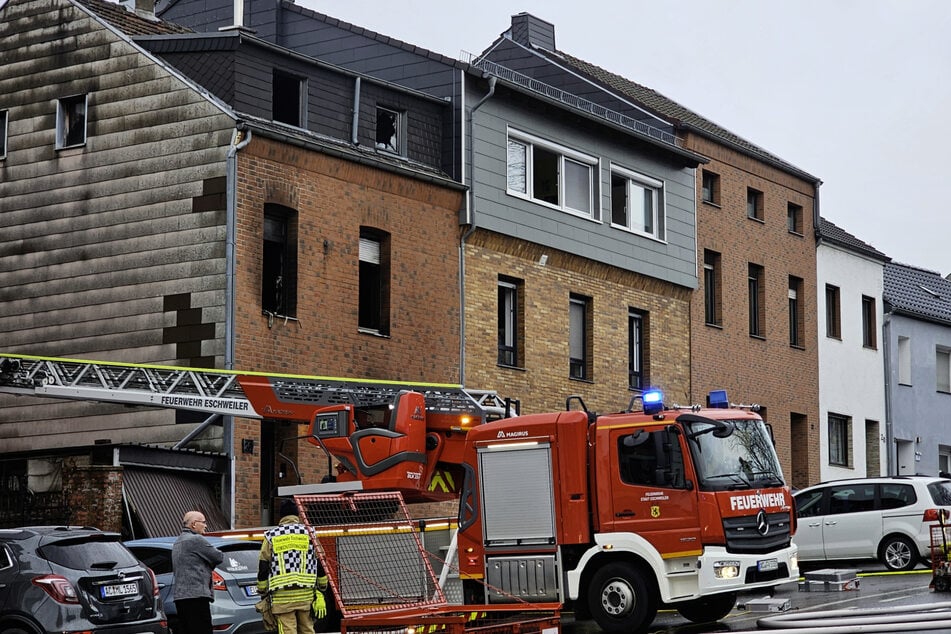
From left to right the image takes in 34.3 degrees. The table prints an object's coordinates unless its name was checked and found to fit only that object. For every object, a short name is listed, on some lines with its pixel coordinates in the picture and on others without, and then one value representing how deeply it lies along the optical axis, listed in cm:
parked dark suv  1449
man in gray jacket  1493
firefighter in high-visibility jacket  1416
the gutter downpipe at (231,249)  2364
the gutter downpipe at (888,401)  4241
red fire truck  1755
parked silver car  1614
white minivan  2545
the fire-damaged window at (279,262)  2506
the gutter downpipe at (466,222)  2823
